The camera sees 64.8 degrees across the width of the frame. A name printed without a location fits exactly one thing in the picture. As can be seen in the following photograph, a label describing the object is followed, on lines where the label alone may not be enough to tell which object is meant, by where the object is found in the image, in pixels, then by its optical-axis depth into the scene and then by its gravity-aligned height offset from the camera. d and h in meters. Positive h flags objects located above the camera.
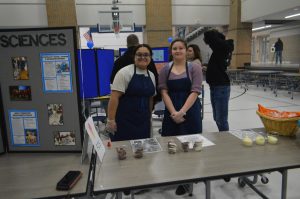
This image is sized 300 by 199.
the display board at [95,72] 3.44 -0.10
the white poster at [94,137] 1.33 -0.42
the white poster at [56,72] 1.39 -0.03
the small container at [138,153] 1.48 -0.55
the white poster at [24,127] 1.46 -0.37
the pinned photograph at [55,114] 1.44 -0.29
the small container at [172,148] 1.53 -0.55
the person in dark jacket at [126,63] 2.43 +0.02
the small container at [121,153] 1.47 -0.55
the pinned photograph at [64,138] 1.46 -0.44
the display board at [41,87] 1.38 -0.12
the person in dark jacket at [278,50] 15.57 +0.65
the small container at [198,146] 1.58 -0.55
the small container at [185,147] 1.57 -0.56
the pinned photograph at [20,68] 1.41 +0.00
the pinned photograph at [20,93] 1.44 -0.16
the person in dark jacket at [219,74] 2.86 -0.15
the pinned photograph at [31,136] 1.48 -0.43
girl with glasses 2.00 -0.31
